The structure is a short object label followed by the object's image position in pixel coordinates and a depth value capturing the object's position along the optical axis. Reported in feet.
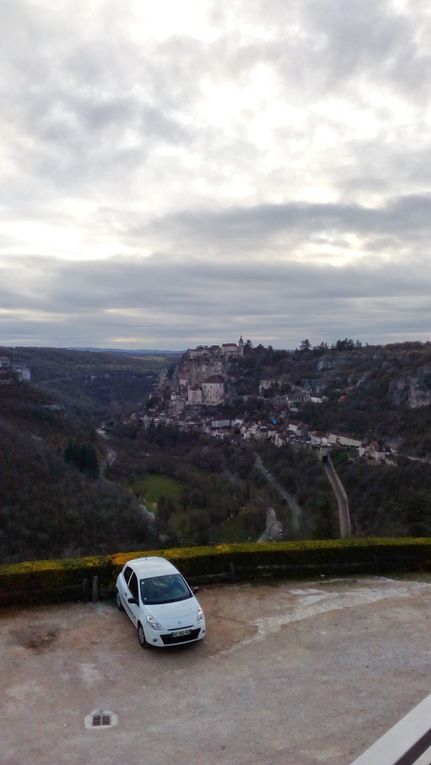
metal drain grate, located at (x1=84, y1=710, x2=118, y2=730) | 21.22
